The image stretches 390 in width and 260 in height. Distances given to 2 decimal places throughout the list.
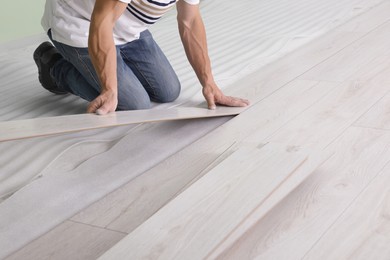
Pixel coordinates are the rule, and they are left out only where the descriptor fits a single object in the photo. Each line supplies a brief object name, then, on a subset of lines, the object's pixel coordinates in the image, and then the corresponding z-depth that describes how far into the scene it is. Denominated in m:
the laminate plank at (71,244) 1.83
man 2.48
